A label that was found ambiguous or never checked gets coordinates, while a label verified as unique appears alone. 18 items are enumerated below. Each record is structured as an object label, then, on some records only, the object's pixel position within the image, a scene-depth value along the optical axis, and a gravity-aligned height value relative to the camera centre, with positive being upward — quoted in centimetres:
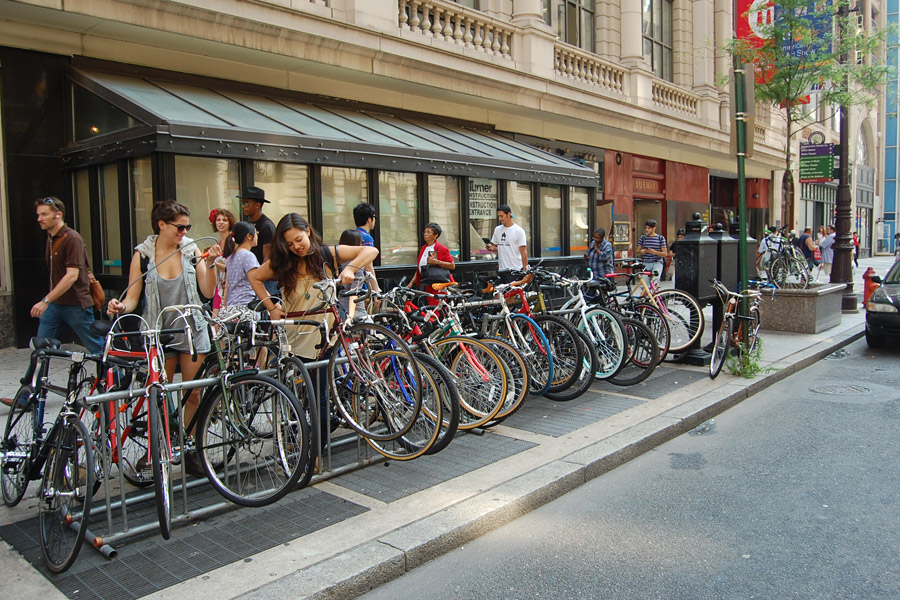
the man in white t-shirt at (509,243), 977 +9
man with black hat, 695 +41
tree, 1402 +394
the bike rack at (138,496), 383 -151
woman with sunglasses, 513 -13
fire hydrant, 1172 -68
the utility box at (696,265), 895 -24
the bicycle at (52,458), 369 -113
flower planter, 1161 -110
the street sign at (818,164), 1814 +203
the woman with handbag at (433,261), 709 -12
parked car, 1025 -102
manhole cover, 800 -167
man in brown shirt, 603 -16
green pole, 864 +115
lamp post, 1525 +31
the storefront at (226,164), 883 +126
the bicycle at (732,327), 825 -99
